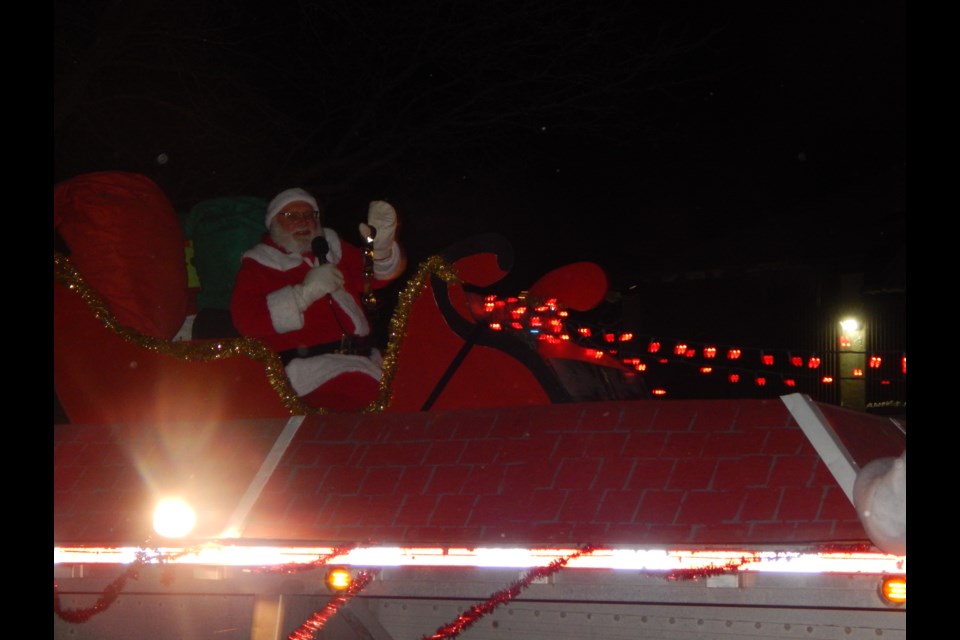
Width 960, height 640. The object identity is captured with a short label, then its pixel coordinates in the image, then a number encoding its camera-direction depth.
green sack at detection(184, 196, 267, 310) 5.33
